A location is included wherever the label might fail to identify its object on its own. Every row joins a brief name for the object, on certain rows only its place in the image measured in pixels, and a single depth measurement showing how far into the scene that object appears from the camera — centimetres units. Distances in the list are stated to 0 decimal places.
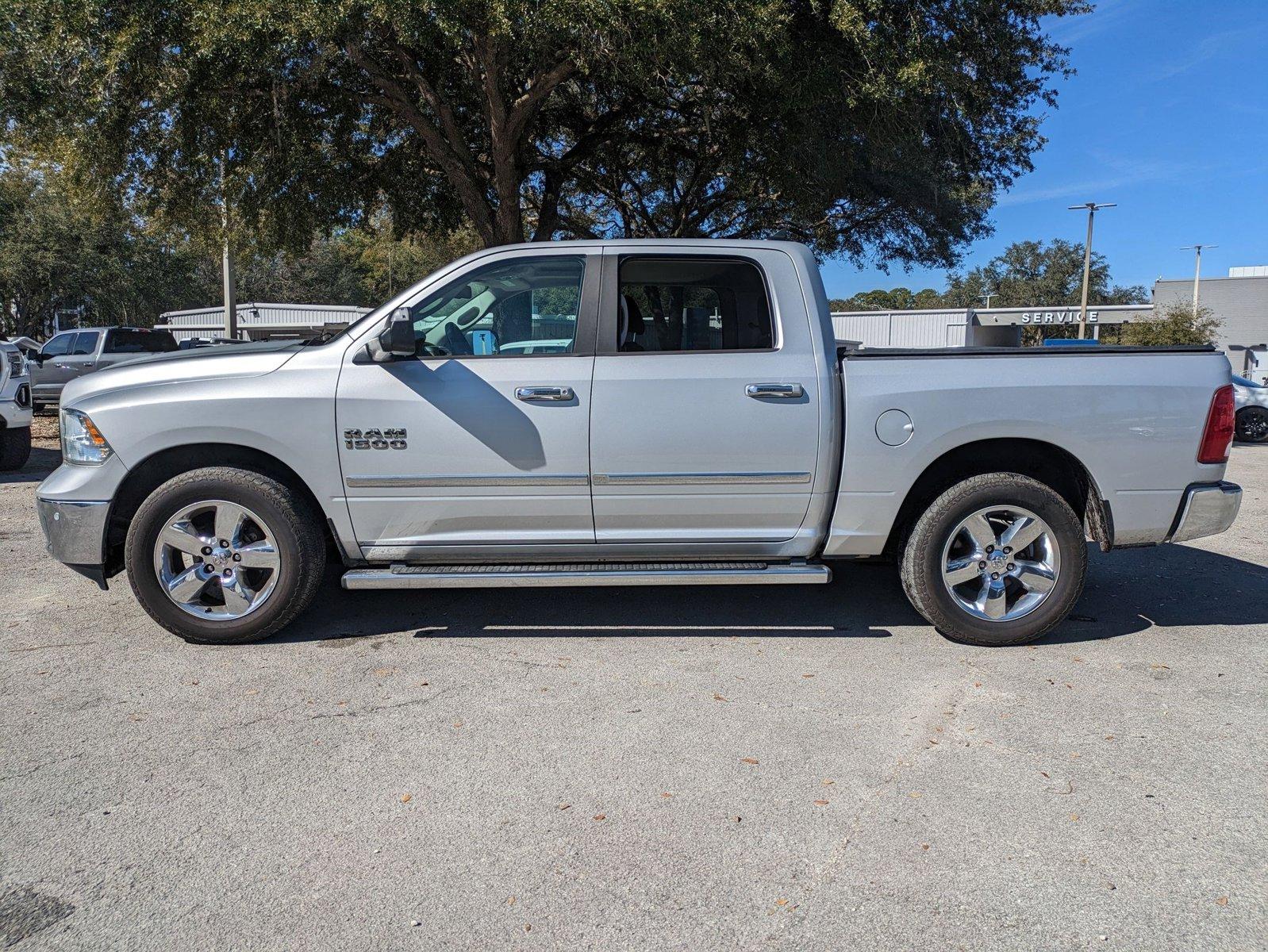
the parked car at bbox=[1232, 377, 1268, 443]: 1731
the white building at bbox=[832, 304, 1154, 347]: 3048
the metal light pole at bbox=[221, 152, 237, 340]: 2109
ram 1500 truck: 457
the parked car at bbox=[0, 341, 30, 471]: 1070
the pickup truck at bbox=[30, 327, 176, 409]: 1905
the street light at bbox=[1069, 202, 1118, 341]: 3637
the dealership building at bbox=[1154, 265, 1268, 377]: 5306
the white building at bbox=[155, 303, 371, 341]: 3416
